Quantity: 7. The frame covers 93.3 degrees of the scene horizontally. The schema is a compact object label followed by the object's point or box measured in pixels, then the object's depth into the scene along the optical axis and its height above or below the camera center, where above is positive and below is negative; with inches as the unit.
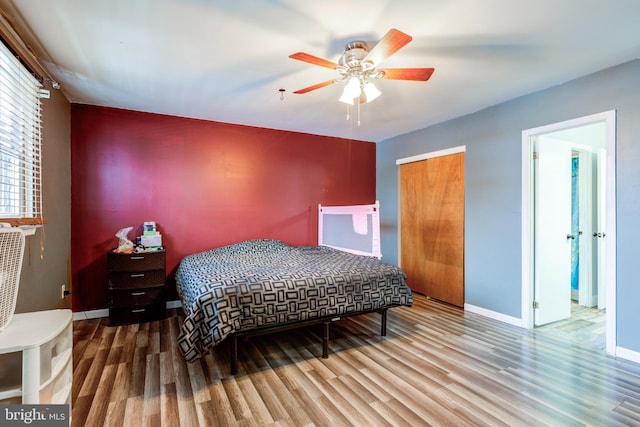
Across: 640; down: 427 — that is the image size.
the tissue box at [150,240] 131.0 -11.5
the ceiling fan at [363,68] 68.8 +37.2
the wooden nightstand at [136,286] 119.0 -29.2
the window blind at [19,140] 71.4 +19.4
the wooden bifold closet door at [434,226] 145.6 -6.9
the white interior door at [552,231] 117.5 -7.3
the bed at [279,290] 79.0 -23.3
